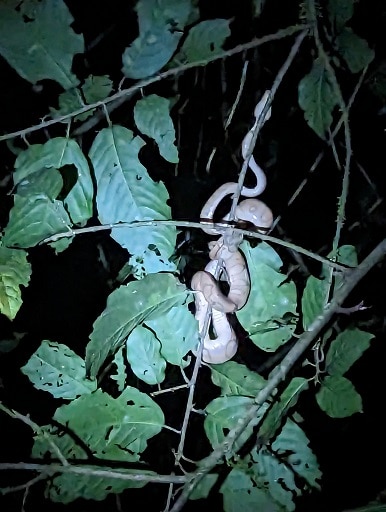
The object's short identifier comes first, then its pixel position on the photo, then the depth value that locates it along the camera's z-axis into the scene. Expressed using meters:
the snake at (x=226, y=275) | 1.32
